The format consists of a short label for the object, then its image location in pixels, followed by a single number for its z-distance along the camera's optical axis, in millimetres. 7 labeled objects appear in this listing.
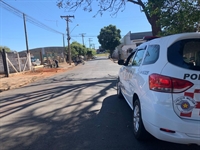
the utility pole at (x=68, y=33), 38953
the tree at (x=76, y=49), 50484
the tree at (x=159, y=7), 5124
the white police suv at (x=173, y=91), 2502
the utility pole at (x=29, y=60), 22406
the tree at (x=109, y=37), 64250
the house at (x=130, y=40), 40531
